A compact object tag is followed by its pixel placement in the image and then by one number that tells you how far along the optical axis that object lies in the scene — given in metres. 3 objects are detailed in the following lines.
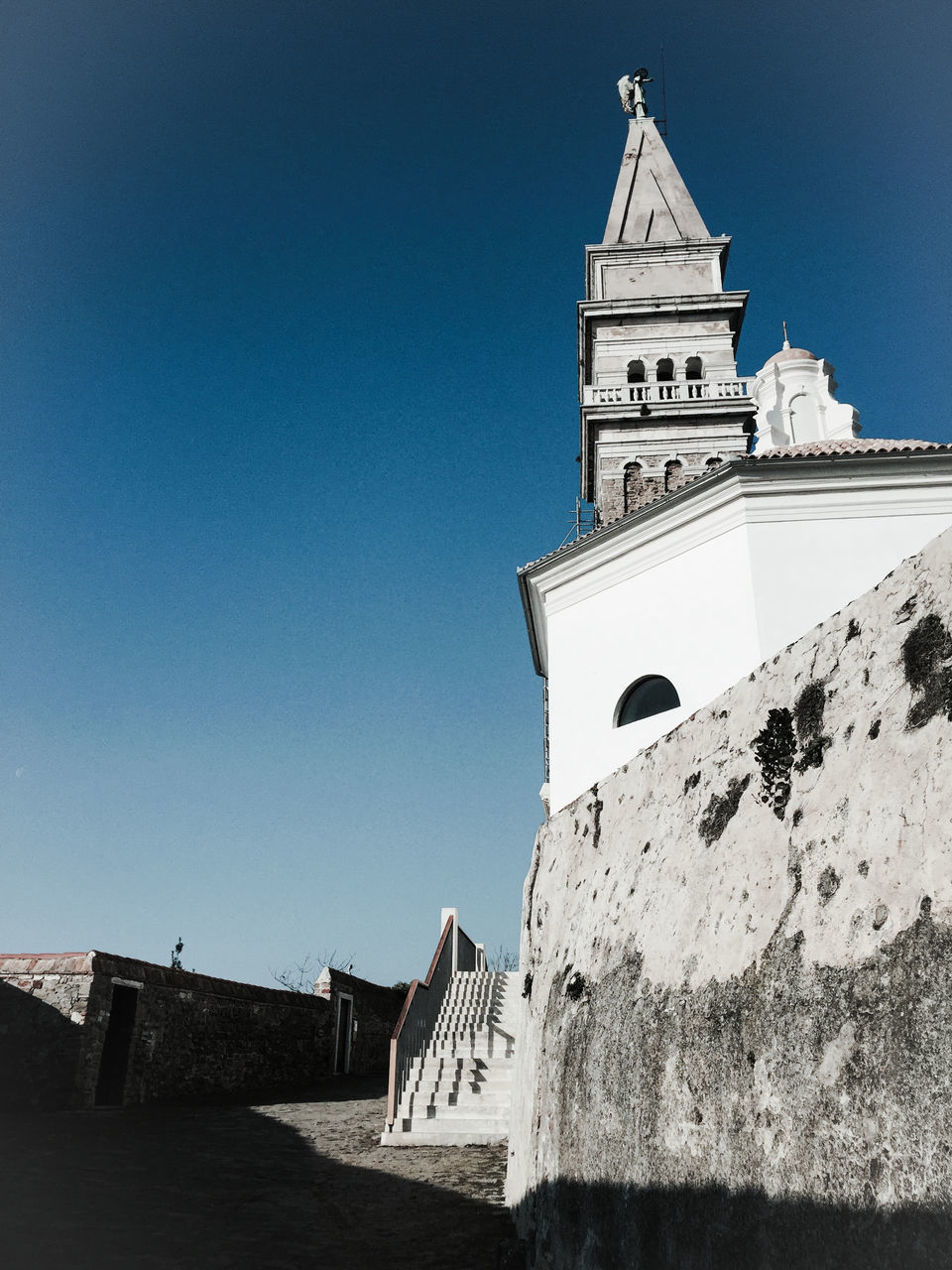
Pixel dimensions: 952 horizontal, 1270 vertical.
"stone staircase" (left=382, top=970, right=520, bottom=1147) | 11.02
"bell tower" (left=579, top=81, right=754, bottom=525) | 24.28
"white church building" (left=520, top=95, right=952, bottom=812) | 13.12
